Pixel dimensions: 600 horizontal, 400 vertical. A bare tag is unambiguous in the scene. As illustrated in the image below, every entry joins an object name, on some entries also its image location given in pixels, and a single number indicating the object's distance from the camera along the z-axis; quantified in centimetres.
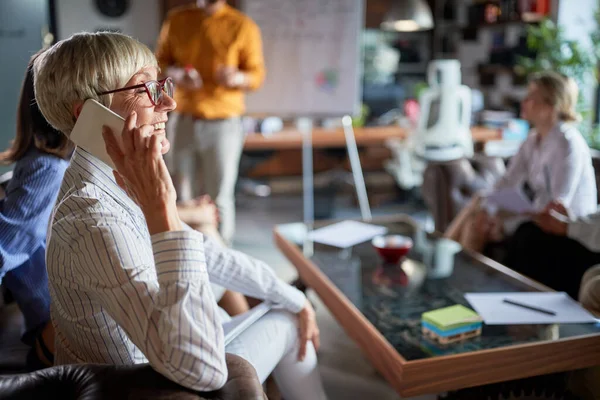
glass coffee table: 136
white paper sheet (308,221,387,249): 233
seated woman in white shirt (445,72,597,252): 241
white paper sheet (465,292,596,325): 154
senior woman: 93
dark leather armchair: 90
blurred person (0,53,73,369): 138
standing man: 324
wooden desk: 439
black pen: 159
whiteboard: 378
